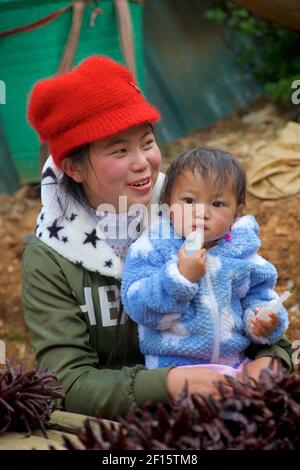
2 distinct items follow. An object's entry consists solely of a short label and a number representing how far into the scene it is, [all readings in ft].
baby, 9.29
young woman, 10.03
